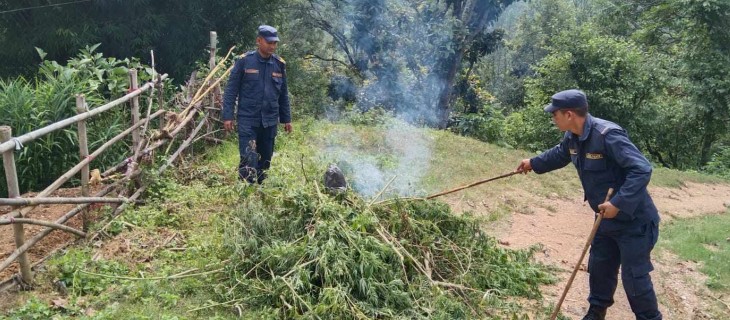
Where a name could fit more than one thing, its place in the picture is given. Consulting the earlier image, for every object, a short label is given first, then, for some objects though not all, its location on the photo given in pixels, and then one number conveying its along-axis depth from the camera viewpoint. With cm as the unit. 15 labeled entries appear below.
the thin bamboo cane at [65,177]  368
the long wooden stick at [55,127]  356
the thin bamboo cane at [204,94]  700
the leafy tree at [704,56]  1407
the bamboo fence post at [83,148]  445
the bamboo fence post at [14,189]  361
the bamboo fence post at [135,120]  548
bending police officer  335
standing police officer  545
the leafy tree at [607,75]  1434
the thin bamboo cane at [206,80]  728
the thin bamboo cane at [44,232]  360
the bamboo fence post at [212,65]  804
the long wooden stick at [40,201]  353
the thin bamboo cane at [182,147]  582
